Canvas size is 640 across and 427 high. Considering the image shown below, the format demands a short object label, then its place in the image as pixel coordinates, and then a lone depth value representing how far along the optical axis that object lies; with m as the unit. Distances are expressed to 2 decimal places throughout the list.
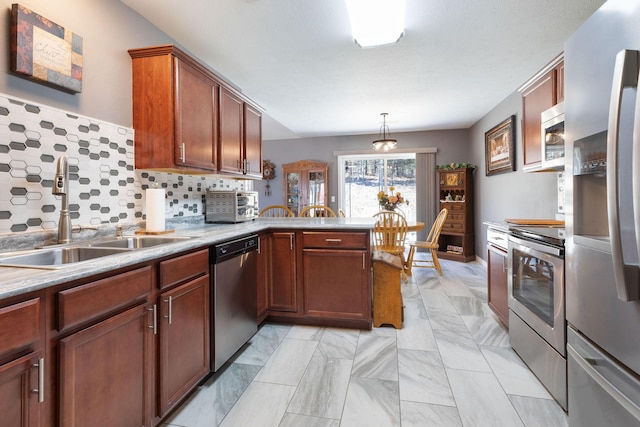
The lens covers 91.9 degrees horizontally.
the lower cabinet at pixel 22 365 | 0.82
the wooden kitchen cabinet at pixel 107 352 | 1.00
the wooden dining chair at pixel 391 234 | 3.95
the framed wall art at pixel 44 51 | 1.48
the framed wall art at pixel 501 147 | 4.11
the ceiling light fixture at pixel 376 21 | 2.09
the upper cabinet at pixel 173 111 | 2.08
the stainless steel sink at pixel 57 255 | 1.32
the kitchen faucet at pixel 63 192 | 1.50
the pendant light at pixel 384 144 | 4.98
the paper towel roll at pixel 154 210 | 2.06
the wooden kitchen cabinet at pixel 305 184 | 6.73
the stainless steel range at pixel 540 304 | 1.61
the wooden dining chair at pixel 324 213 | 6.51
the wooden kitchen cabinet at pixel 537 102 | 2.07
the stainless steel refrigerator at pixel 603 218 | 0.91
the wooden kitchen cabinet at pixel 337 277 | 2.54
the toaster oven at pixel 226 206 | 2.87
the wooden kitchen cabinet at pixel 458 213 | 5.46
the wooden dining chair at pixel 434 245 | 4.35
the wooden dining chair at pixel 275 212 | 6.71
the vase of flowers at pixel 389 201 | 4.27
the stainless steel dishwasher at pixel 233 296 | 1.86
